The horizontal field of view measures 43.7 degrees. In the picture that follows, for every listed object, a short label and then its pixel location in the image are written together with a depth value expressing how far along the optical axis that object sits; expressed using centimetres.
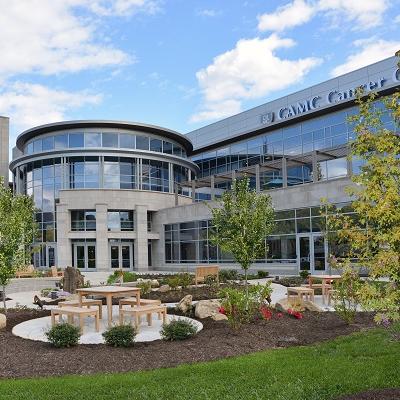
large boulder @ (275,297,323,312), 1305
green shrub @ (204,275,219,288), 2306
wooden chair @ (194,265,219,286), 2314
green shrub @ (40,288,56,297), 1950
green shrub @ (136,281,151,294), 1880
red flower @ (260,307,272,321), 1154
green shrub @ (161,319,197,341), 978
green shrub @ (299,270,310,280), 2541
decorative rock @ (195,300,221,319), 1256
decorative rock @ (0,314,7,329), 1169
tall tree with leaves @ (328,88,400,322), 511
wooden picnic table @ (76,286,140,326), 1173
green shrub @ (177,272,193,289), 2158
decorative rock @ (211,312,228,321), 1207
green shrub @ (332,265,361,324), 1106
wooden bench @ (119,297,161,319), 1269
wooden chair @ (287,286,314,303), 1507
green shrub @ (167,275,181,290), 2075
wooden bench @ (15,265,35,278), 2794
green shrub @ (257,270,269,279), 2841
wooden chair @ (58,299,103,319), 1229
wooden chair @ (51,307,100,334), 1097
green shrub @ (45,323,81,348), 932
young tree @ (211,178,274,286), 1373
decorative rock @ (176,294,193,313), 1360
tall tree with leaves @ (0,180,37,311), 1297
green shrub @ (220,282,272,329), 1091
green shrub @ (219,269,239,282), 2645
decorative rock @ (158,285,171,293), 2014
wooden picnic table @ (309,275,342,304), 1596
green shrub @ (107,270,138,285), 2286
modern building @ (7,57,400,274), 4019
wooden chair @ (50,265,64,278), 2856
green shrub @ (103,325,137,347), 932
